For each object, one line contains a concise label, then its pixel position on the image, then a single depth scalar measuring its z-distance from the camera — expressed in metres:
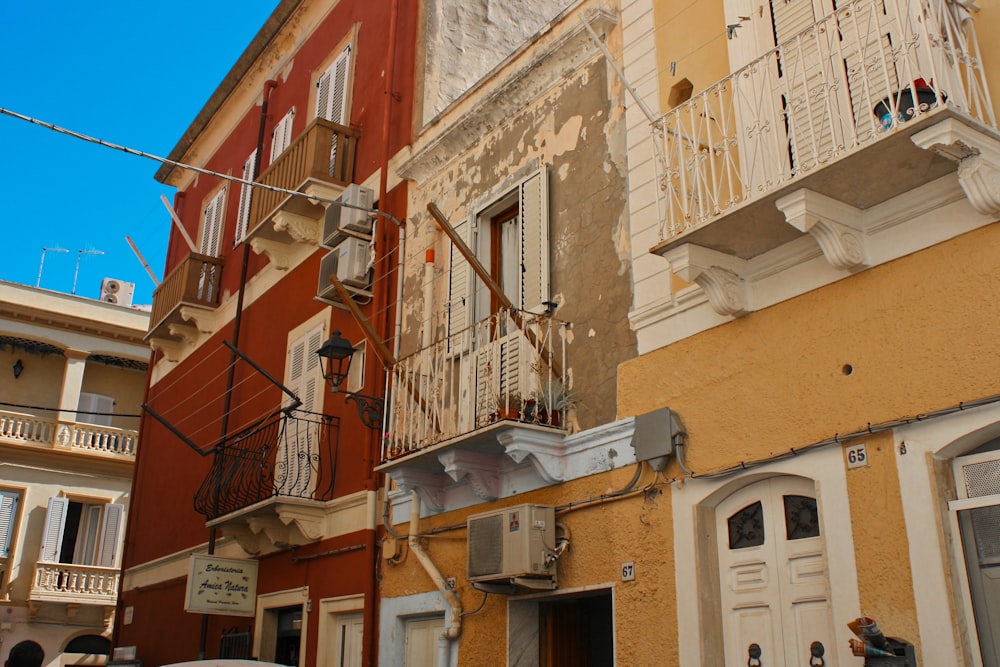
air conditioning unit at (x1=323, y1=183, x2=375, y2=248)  12.43
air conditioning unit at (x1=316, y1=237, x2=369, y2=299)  12.15
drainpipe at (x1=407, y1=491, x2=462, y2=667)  9.26
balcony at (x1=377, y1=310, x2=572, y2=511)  8.53
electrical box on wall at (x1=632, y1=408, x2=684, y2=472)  7.47
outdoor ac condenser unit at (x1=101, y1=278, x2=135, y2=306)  33.19
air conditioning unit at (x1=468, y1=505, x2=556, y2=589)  8.11
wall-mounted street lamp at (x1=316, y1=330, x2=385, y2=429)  10.59
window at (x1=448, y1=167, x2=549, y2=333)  9.65
